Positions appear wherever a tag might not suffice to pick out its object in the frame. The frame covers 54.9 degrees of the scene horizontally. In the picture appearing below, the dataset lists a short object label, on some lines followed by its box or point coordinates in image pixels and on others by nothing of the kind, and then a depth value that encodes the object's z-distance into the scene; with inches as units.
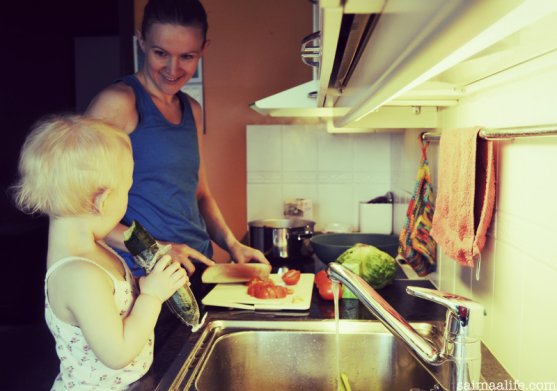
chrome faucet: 29.8
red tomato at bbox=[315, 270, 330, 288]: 59.0
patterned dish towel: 58.0
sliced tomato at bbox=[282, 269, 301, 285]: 64.2
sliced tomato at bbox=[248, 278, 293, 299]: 58.1
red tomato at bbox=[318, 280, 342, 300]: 57.5
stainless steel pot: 80.4
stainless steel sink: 47.8
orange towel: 39.7
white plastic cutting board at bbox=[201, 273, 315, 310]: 55.4
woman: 64.9
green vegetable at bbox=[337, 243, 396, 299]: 60.4
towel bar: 28.9
